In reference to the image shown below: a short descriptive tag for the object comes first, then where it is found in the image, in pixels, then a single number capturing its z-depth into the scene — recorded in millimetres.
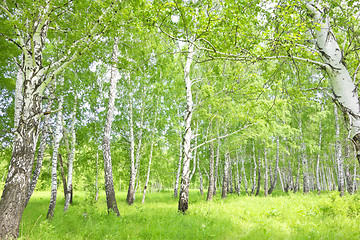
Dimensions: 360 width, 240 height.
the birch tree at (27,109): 4035
